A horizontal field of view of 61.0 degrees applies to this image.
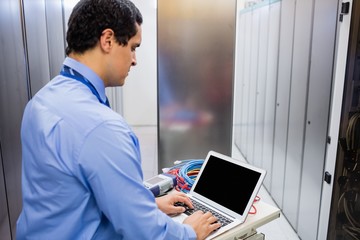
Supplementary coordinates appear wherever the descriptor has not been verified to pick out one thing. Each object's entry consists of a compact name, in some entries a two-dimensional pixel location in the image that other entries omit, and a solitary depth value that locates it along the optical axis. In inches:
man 29.3
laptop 48.8
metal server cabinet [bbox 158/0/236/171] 91.4
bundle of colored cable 60.9
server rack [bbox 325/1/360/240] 71.7
